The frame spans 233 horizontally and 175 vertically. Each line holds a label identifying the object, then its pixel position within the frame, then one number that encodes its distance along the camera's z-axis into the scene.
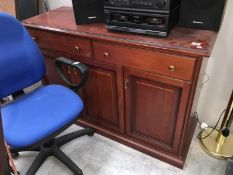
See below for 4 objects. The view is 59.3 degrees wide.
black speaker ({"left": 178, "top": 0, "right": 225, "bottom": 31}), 1.05
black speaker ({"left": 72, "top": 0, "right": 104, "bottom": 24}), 1.28
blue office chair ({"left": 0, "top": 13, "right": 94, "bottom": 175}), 1.07
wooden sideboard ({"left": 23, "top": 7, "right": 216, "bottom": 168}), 1.03
